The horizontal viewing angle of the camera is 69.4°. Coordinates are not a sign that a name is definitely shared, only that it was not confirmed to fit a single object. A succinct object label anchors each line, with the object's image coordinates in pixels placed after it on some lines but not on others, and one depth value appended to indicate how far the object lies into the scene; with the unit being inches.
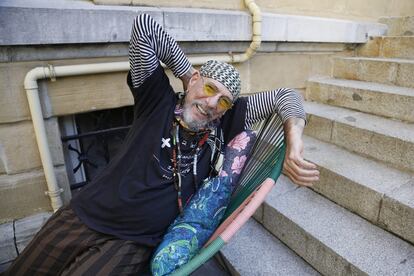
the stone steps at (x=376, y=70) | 121.0
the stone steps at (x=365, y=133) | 92.1
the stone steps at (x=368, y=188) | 76.7
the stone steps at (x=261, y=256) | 81.4
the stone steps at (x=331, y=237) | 70.6
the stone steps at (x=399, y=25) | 146.5
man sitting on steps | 62.8
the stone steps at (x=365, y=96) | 107.2
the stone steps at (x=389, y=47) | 135.1
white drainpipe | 82.8
